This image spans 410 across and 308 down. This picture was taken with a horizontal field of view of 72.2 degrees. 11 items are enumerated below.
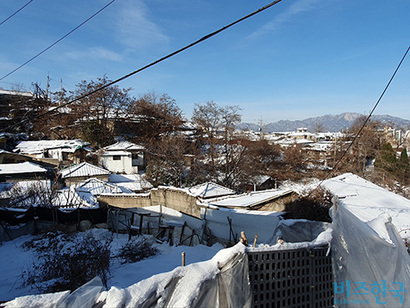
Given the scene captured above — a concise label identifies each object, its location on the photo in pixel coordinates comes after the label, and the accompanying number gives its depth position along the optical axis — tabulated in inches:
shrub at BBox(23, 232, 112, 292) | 212.2
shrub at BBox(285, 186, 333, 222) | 393.1
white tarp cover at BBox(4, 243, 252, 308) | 73.5
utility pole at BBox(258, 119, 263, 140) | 1383.1
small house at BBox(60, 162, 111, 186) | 840.9
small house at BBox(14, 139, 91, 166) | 1115.9
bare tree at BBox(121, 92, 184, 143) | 1321.4
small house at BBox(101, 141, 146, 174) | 1065.5
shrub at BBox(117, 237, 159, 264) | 317.6
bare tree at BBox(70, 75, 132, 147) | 1254.9
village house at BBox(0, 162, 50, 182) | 759.7
